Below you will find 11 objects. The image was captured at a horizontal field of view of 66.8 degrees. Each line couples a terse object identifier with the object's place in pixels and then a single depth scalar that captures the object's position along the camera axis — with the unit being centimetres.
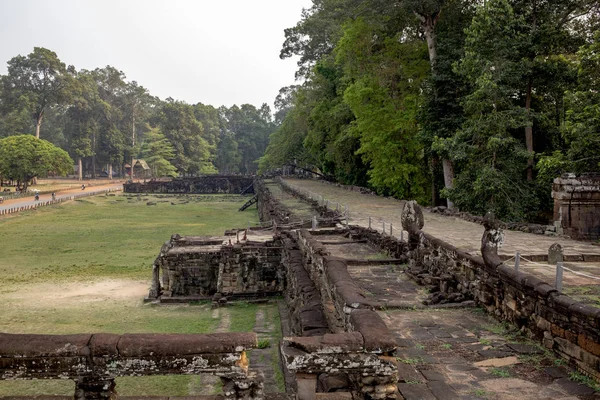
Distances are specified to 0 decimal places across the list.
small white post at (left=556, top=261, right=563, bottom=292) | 652
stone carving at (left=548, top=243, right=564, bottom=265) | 905
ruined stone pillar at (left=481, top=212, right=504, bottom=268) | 819
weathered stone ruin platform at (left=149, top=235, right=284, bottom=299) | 1812
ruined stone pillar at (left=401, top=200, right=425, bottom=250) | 1145
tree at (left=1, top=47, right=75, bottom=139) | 6462
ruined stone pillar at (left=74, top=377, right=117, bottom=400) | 446
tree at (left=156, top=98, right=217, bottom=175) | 7450
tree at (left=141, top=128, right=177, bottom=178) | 6988
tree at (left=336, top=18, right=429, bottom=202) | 2511
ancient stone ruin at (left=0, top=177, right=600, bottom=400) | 444
